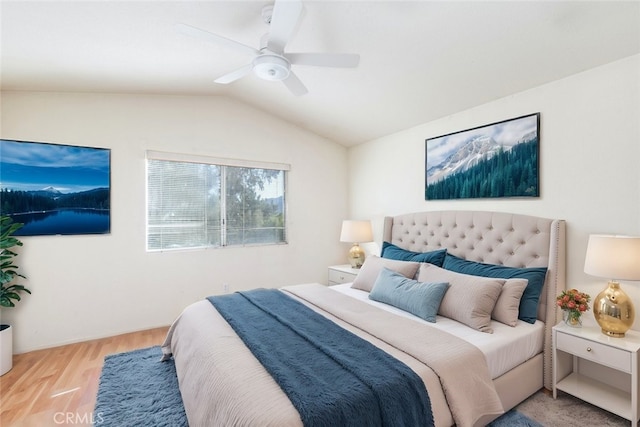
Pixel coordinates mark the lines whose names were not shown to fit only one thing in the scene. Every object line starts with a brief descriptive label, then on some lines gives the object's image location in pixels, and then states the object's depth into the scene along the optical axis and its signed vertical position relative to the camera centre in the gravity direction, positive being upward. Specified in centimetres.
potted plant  255 -62
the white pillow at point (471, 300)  214 -66
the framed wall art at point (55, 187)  280 +24
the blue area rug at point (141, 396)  189 -131
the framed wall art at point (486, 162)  255 +46
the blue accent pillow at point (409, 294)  228 -68
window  352 +12
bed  147 -80
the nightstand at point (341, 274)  380 -83
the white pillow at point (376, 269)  285 -58
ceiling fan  157 +97
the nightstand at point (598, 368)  180 -113
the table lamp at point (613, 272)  182 -39
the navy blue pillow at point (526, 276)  225 -53
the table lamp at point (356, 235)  397 -33
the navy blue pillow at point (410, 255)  298 -47
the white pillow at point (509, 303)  219 -68
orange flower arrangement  208 -66
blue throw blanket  126 -78
